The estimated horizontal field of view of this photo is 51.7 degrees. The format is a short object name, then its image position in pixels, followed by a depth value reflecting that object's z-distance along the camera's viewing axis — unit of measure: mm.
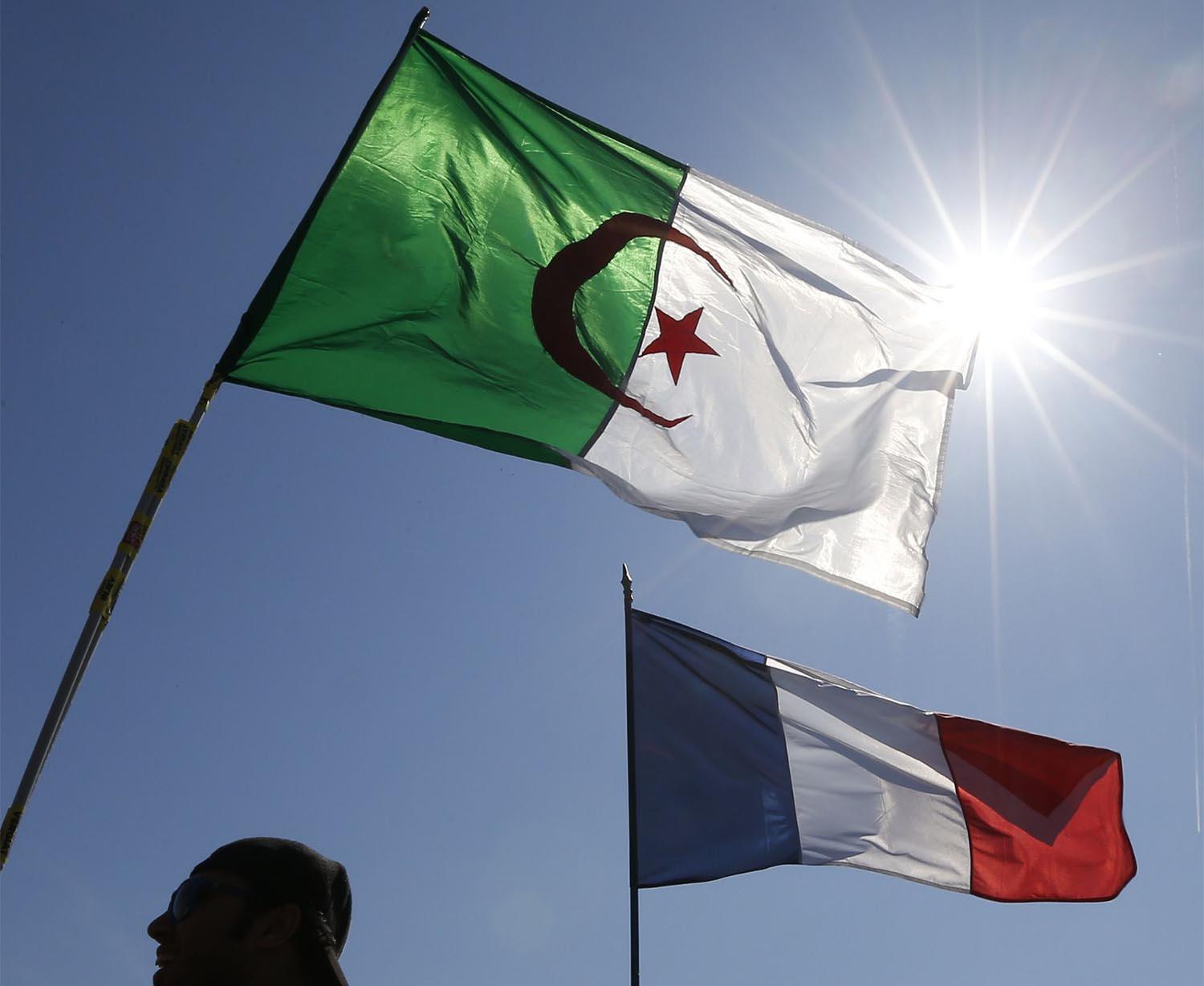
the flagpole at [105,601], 4504
